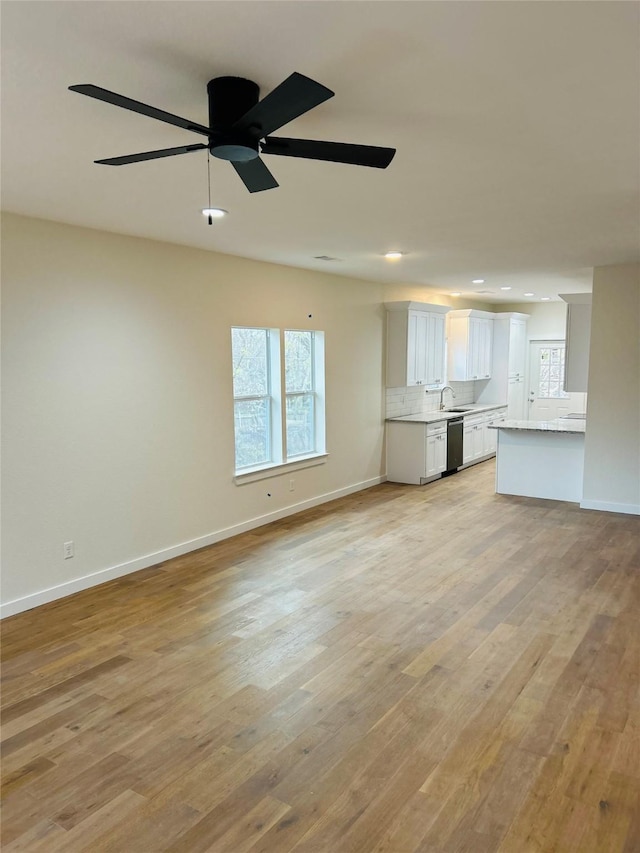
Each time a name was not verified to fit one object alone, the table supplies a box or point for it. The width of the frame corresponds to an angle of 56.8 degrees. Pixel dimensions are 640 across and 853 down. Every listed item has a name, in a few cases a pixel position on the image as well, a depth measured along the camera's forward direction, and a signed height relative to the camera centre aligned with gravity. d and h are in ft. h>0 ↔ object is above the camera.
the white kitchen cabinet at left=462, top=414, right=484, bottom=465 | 28.93 -3.92
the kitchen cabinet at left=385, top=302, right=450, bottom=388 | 25.64 +0.81
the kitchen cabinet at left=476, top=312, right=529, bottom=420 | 33.73 +0.00
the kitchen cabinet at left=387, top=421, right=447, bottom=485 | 25.50 -3.98
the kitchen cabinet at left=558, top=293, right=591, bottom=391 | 21.62 +0.73
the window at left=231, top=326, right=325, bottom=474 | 19.22 -1.26
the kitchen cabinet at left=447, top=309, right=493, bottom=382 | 30.89 +0.85
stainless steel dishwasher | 27.37 -3.89
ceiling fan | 5.64 +2.33
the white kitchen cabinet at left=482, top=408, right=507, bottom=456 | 31.30 -3.99
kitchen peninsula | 21.94 -3.76
